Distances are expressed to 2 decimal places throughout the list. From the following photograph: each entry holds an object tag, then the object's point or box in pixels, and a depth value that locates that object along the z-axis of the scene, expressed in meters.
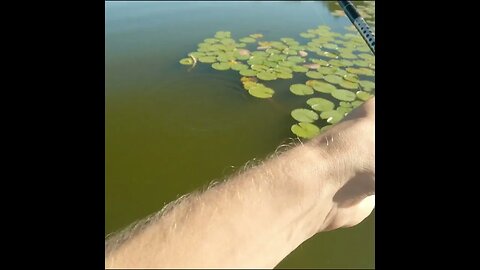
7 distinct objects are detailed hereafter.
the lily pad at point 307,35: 2.47
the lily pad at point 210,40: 2.33
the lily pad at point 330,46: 2.32
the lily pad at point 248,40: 2.38
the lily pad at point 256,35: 2.46
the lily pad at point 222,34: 2.42
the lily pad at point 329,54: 2.21
